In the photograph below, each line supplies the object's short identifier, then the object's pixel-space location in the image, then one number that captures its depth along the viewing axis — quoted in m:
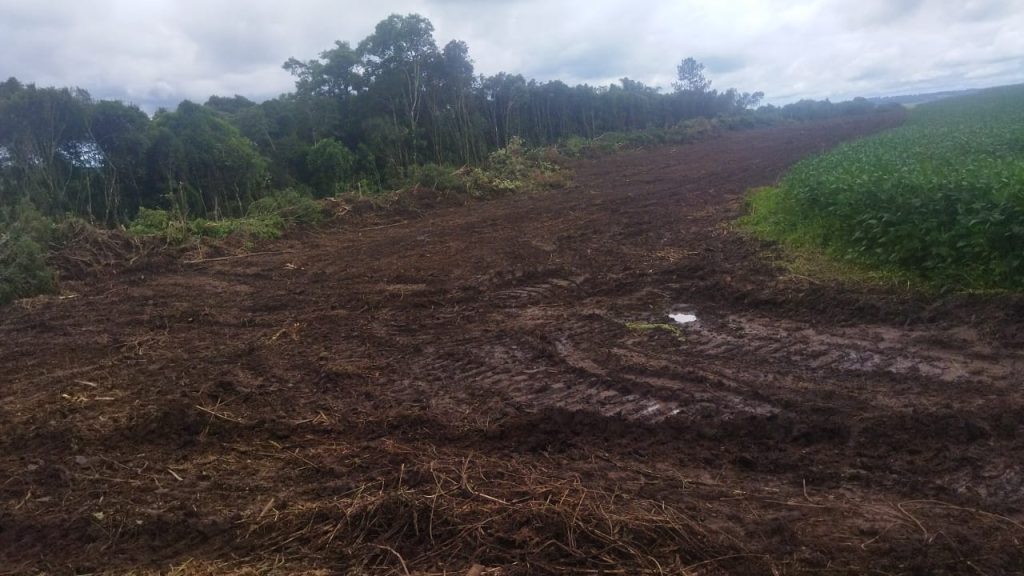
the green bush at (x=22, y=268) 9.41
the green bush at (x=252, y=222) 12.99
